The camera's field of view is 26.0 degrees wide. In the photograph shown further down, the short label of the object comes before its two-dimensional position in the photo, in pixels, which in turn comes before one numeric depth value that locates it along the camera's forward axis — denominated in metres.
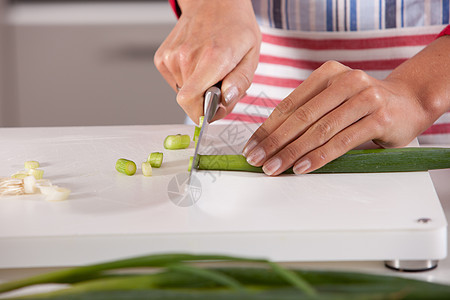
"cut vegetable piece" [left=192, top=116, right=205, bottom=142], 1.01
